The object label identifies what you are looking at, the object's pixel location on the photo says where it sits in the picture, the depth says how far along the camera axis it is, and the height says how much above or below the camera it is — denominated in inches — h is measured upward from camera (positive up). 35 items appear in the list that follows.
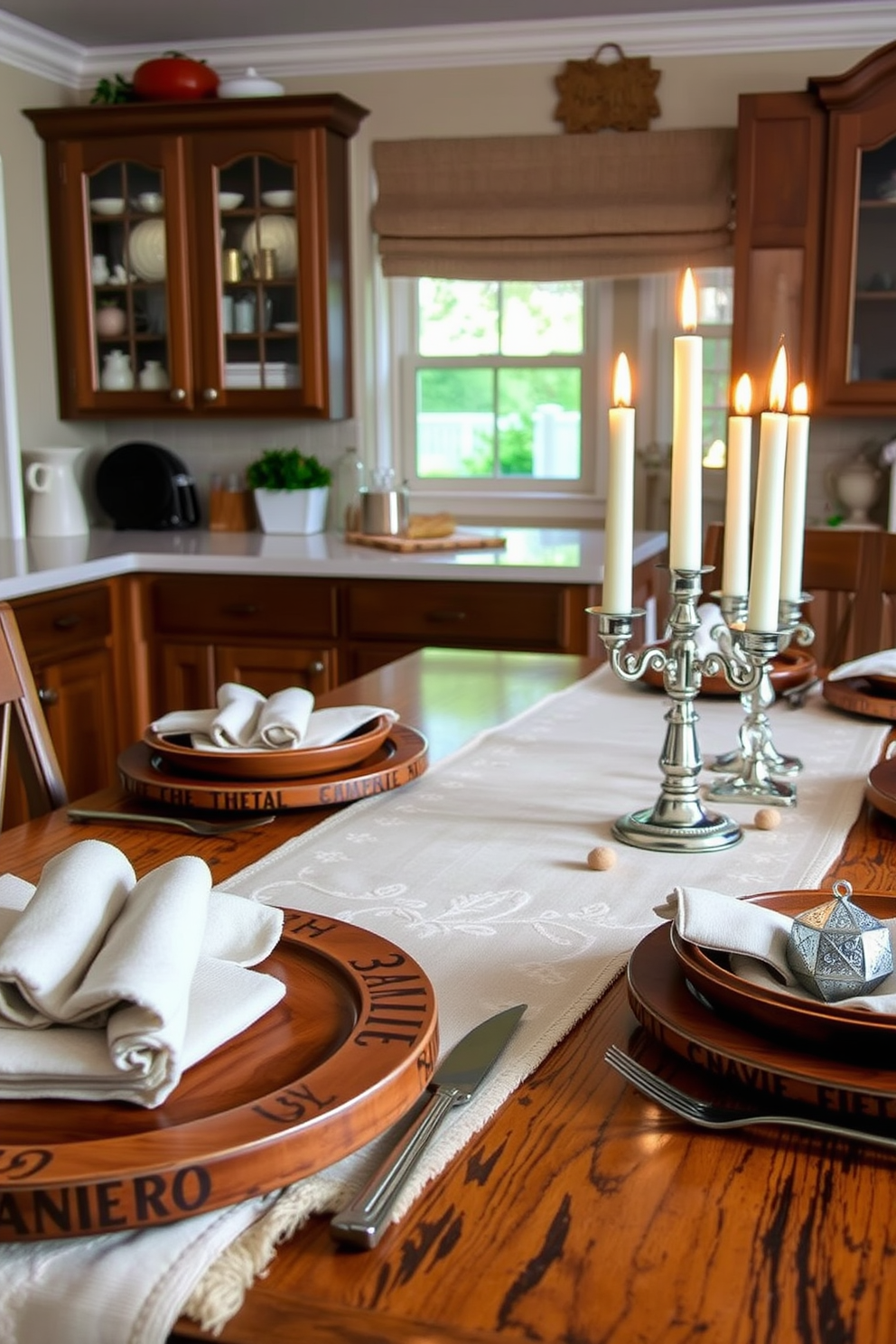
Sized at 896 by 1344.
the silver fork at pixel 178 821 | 53.0 -15.1
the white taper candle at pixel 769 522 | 49.4 -3.2
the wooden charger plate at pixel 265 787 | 54.6 -14.2
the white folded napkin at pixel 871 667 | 71.7 -12.2
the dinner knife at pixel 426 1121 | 26.3 -15.0
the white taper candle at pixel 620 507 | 46.8 -2.5
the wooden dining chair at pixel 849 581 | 96.3 -10.4
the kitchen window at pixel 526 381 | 161.9 +6.5
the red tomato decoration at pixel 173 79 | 152.7 +39.7
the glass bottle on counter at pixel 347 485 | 165.3 -5.9
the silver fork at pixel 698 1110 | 29.5 -15.0
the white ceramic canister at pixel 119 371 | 163.0 +7.8
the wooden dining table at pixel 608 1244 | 24.0 -15.4
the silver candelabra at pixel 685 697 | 49.6 -9.7
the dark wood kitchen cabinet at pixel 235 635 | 140.1 -20.5
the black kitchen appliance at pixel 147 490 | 165.8 -6.3
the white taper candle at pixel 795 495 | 57.4 -2.6
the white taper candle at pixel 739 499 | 51.8 -2.6
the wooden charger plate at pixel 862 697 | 70.0 -13.8
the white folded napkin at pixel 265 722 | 57.4 -12.3
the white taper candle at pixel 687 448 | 46.7 -0.5
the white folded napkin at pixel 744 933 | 33.7 -12.5
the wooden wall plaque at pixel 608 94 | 150.9 +37.5
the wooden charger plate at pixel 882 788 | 52.8 -13.9
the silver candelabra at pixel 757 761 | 56.9 -14.0
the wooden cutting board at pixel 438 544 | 143.1 -11.3
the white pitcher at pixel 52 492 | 159.9 -6.3
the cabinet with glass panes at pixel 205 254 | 153.4 +20.9
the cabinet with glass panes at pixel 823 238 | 136.3 +19.7
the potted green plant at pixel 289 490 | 161.5 -6.2
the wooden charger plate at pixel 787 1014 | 30.4 -13.1
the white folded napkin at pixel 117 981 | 28.2 -11.9
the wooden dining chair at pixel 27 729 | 66.3 -14.1
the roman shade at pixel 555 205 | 150.1 +25.7
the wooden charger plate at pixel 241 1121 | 25.3 -13.7
